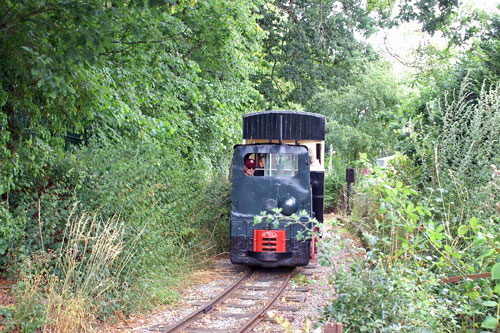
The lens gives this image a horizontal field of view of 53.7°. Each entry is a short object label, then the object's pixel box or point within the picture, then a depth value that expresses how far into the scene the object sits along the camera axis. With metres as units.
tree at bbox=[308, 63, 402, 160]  27.88
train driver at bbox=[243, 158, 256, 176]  11.34
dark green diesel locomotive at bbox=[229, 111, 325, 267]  10.56
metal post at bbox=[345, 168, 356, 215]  19.73
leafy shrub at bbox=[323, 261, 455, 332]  4.79
